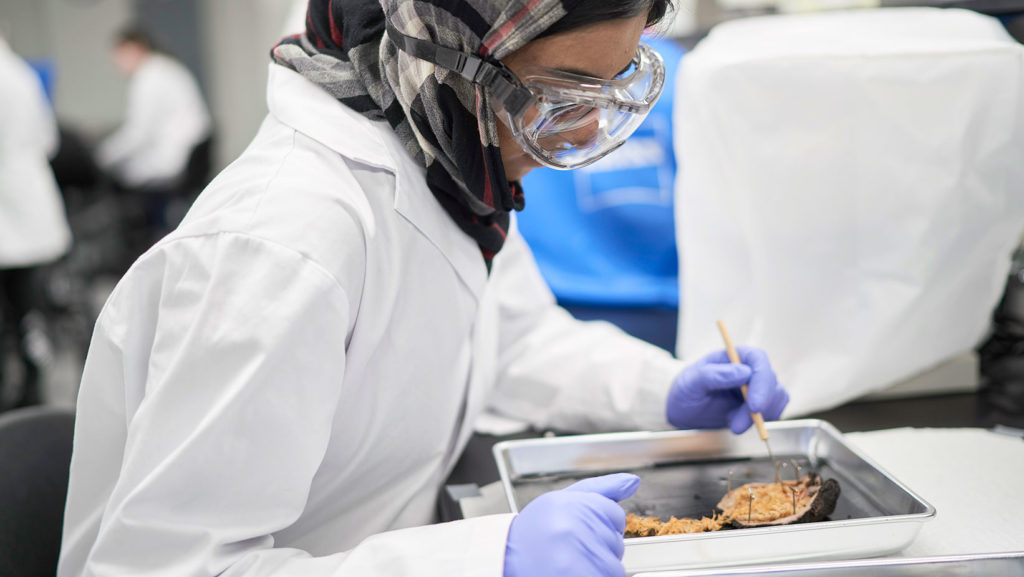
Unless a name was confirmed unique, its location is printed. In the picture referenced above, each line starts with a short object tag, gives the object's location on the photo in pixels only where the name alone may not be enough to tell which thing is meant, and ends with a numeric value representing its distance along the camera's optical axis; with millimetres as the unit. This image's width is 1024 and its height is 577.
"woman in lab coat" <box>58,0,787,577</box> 791
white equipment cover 1253
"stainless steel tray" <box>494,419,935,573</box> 833
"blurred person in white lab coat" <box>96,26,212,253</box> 5684
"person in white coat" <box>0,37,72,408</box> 3398
